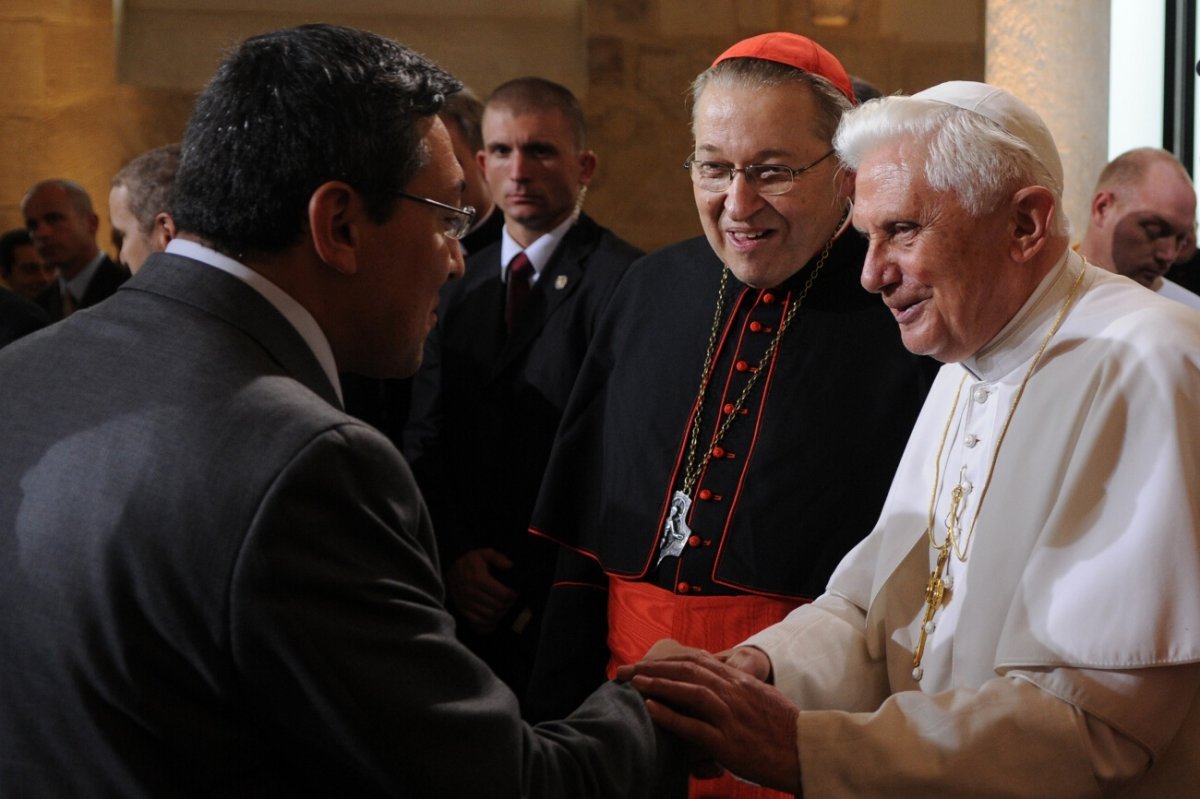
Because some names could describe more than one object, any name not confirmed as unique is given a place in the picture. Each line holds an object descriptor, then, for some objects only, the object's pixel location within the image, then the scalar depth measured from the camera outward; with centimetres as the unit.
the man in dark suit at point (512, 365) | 395
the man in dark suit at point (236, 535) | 146
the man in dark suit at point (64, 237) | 653
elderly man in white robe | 200
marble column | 663
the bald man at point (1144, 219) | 509
